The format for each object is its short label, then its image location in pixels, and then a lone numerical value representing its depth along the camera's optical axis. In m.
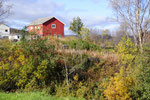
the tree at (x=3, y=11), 15.04
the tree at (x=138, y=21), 14.64
